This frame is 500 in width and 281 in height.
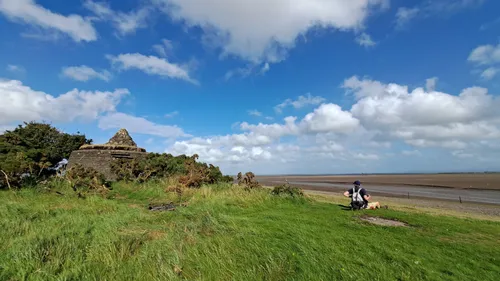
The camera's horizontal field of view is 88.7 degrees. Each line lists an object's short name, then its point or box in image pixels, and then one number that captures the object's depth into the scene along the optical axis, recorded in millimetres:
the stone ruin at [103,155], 21120
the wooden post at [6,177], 13617
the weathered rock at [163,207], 11266
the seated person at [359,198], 11828
